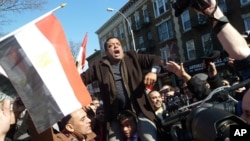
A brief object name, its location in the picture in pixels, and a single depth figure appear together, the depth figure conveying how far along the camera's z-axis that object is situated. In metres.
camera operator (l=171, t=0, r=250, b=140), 1.59
